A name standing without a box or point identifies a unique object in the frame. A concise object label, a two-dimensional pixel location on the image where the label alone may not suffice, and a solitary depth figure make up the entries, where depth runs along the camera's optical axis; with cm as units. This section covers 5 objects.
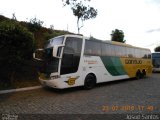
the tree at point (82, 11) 2345
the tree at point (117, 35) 3604
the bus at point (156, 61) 2395
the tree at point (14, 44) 968
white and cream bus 934
